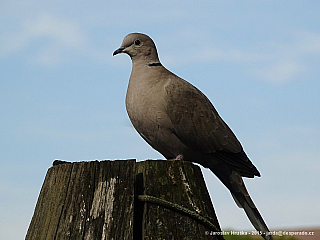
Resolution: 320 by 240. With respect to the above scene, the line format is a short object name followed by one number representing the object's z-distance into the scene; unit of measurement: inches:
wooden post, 203.8
